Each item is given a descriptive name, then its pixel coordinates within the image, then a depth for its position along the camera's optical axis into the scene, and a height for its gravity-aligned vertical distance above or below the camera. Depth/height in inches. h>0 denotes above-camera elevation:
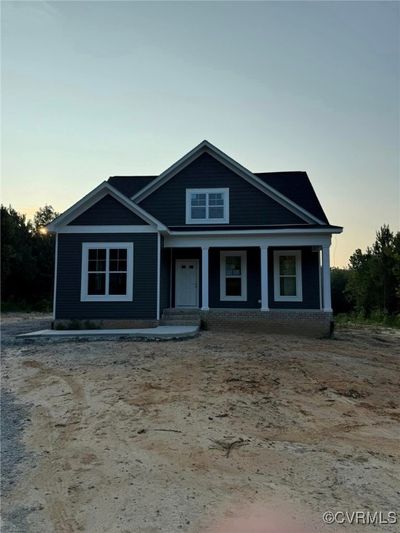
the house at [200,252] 541.6 +55.8
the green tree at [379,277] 1047.6 +40.3
